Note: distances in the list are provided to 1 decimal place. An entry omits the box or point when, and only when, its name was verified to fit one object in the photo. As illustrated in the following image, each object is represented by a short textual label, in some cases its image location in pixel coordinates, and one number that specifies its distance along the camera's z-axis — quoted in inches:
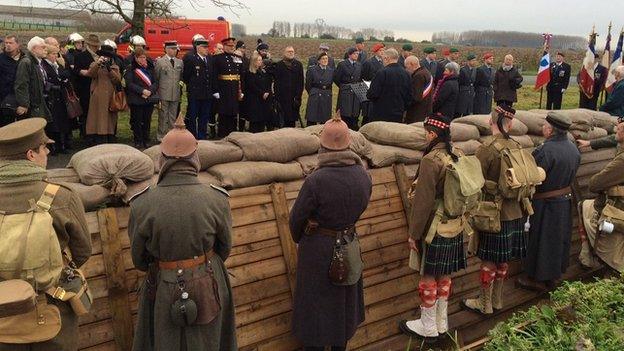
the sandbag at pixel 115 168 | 151.8
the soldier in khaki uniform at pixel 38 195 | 105.8
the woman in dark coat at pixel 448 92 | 379.9
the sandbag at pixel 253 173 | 172.4
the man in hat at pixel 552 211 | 201.0
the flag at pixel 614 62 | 523.8
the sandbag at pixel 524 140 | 269.4
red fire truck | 673.2
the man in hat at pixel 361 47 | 483.9
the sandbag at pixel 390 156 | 211.0
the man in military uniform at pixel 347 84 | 393.7
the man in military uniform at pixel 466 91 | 479.5
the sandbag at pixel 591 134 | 294.6
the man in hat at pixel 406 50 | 505.7
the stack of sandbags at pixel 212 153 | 174.9
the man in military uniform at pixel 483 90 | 500.7
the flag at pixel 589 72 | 536.1
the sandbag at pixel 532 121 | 284.2
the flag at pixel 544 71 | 575.2
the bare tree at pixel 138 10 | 471.8
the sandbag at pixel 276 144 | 188.5
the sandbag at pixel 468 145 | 244.7
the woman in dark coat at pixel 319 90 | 386.9
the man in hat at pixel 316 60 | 399.1
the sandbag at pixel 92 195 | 146.0
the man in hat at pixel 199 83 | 325.7
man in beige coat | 324.2
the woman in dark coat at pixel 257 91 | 344.5
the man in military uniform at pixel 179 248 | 115.5
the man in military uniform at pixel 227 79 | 332.8
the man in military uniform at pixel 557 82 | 573.0
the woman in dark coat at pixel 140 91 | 308.3
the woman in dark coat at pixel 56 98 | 285.1
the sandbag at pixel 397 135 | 223.3
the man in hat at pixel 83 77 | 315.3
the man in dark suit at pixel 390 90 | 322.0
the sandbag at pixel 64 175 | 155.6
